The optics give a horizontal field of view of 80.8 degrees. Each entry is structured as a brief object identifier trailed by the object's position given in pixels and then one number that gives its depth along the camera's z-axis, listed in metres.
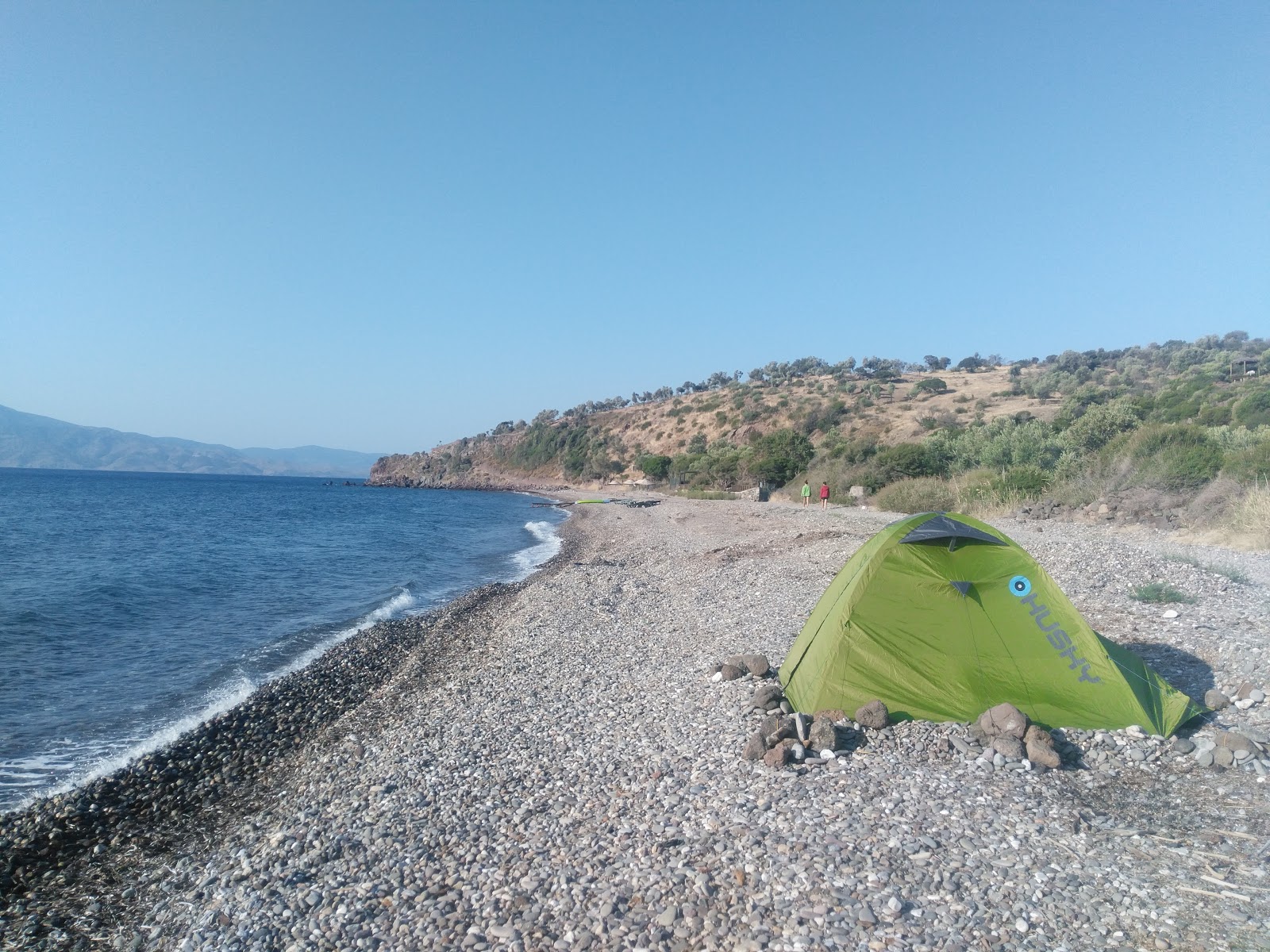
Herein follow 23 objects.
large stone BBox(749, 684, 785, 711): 7.91
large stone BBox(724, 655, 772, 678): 9.00
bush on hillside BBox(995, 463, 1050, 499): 26.83
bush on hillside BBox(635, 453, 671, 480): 71.56
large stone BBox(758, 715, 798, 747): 6.90
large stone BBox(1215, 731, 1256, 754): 6.15
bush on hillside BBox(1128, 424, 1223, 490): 20.89
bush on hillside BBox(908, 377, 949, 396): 66.69
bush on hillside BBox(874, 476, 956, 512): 29.42
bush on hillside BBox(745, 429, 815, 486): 51.03
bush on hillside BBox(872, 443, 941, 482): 37.56
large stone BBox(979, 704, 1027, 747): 6.51
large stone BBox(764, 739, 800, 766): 6.54
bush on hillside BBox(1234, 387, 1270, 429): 28.77
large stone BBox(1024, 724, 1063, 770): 6.17
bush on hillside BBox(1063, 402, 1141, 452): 31.33
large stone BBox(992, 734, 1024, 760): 6.30
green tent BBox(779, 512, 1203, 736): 6.91
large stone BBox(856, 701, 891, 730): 6.89
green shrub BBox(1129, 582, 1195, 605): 11.25
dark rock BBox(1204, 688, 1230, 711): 7.15
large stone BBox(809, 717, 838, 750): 6.64
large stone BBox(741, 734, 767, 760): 6.75
